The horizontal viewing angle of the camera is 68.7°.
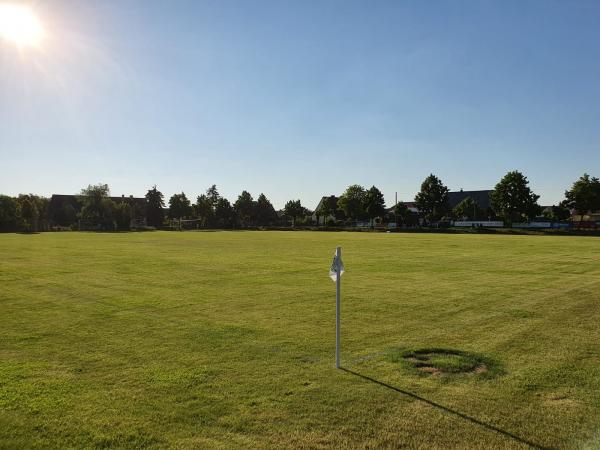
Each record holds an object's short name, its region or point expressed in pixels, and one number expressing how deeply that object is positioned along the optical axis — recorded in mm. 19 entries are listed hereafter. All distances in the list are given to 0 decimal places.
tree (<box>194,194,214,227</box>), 139625
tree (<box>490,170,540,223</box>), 97500
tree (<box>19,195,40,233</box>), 105000
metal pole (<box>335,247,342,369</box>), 7358
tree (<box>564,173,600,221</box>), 90062
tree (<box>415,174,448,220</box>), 116438
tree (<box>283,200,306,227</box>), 139500
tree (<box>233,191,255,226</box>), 141125
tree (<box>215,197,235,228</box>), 139000
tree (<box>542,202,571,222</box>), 107000
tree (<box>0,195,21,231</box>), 97375
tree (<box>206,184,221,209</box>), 143038
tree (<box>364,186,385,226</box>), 120500
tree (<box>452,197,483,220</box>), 119250
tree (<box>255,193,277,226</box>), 143875
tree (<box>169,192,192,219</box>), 144625
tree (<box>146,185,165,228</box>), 144375
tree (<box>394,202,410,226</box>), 126838
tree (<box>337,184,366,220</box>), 126250
